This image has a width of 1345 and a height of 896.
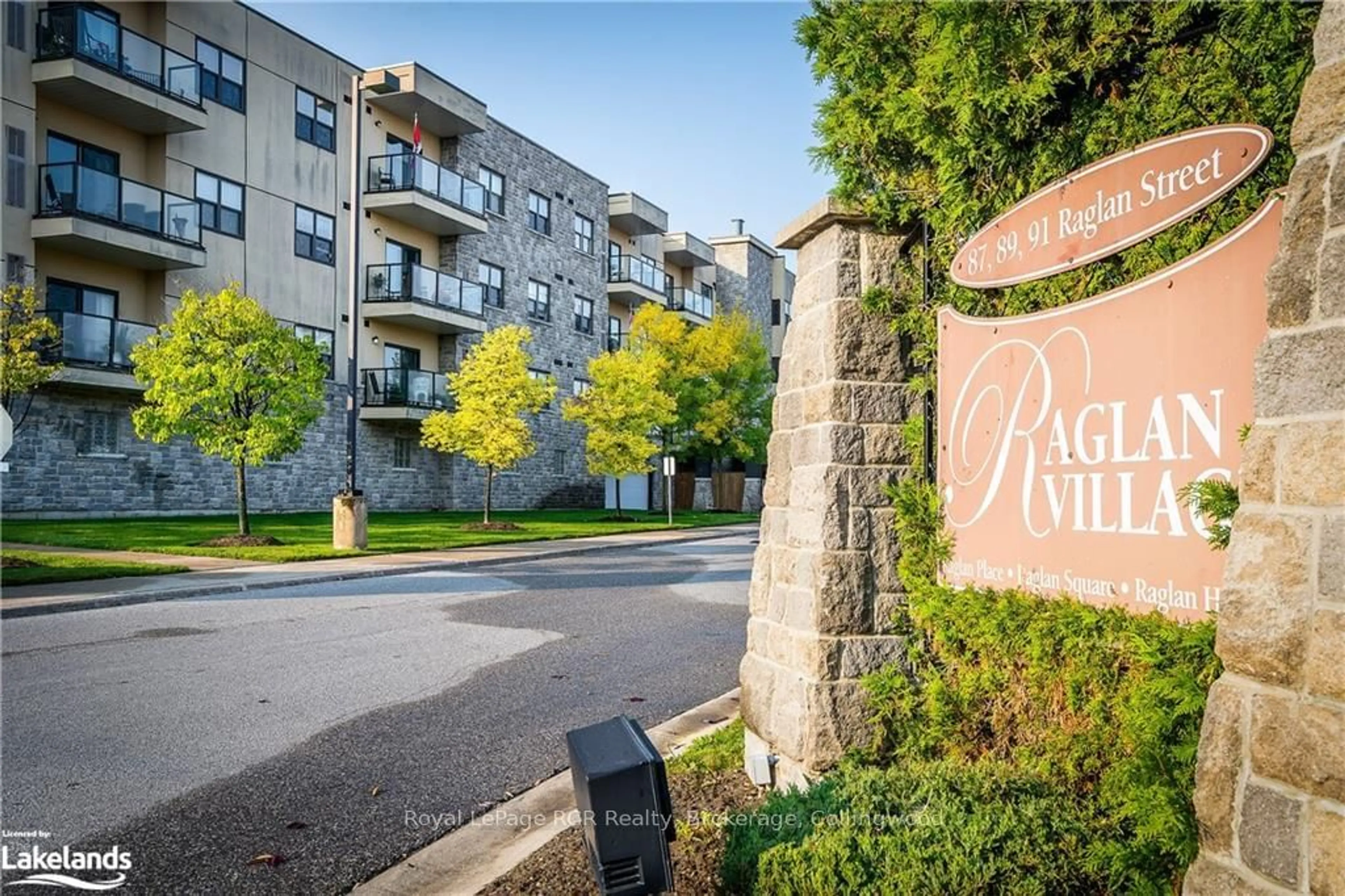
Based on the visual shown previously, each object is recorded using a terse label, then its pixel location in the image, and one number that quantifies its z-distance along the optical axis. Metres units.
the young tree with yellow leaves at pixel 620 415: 31.47
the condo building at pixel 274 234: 20.69
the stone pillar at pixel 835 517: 4.09
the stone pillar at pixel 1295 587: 2.12
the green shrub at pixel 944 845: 2.70
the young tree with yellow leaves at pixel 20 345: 14.20
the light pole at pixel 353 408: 17.80
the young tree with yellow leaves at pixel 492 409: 25.44
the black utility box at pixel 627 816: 2.72
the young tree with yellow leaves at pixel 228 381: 17.80
